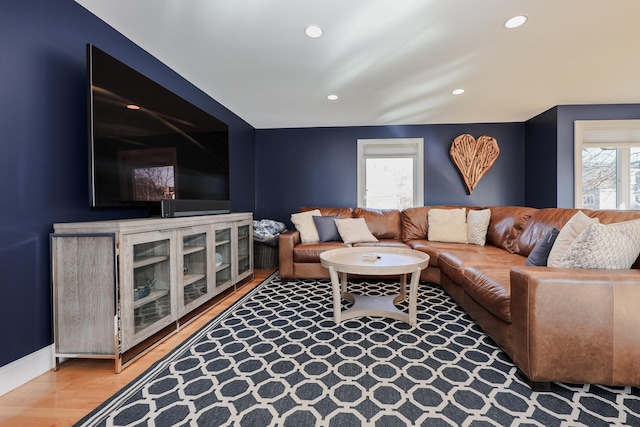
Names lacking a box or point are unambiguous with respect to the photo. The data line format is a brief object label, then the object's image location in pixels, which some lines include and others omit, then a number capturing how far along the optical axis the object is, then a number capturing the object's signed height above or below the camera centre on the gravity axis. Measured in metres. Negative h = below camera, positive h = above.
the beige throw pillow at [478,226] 3.43 -0.23
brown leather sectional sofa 1.31 -0.57
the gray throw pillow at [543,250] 1.93 -0.30
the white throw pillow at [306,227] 3.64 -0.23
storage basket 3.99 -0.66
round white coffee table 2.08 -0.46
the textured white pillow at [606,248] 1.51 -0.22
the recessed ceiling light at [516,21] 1.89 +1.31
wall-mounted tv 1.70 +0.50
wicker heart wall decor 4.31 +0.84
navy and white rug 1.22 -0.91
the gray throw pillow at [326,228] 3.68 -0.25
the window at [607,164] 3.62 +0.59
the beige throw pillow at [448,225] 3.59 -0.22
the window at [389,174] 4.55 +0.59
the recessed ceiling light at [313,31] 1.99 +1.30
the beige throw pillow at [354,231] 3.61 -0.29
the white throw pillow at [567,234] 1.84 -0.18
